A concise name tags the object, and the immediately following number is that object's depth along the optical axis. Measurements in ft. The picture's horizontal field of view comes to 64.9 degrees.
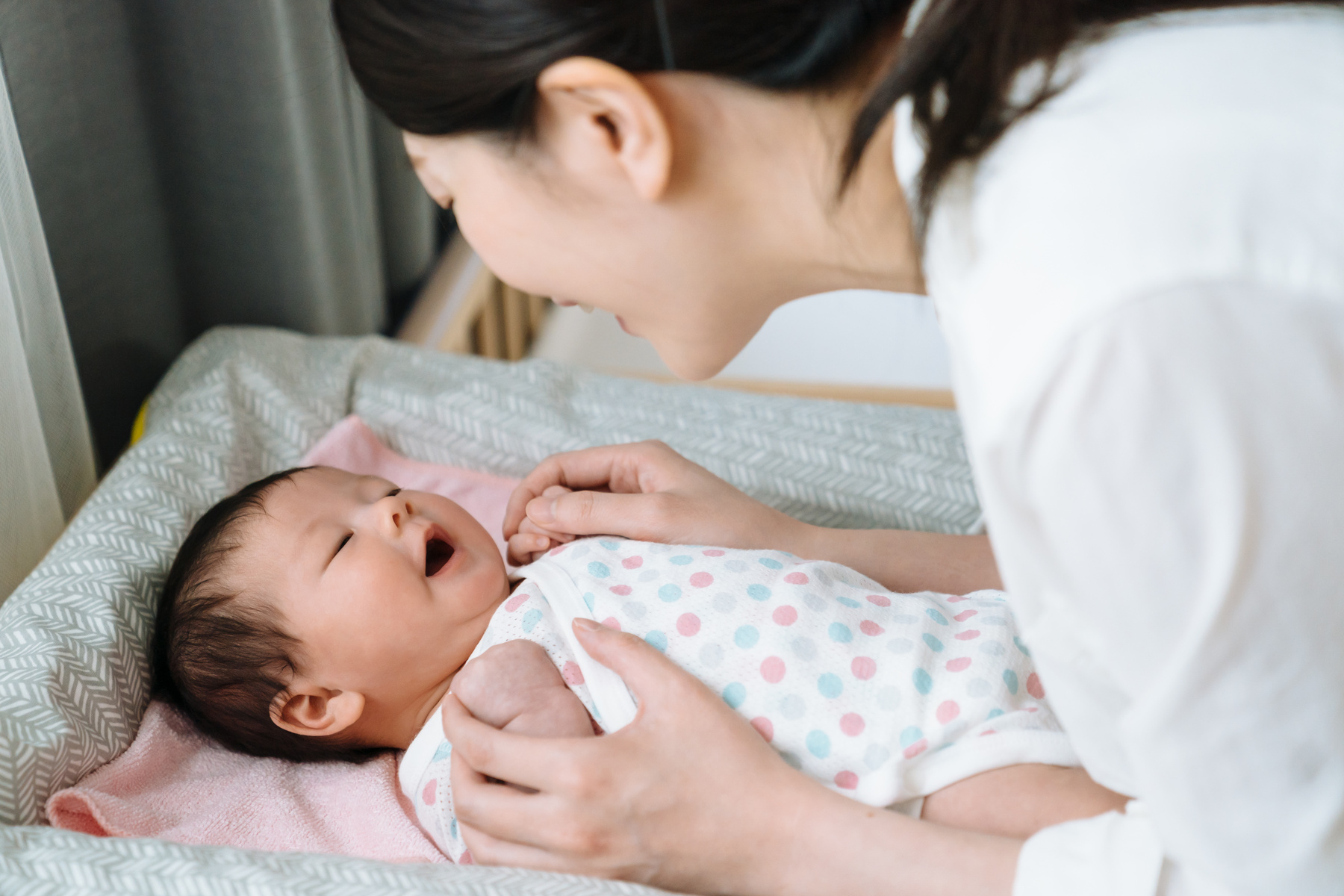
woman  1.73
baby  3.01
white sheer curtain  3.60
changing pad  3.33
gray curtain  4.19
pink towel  3.26
